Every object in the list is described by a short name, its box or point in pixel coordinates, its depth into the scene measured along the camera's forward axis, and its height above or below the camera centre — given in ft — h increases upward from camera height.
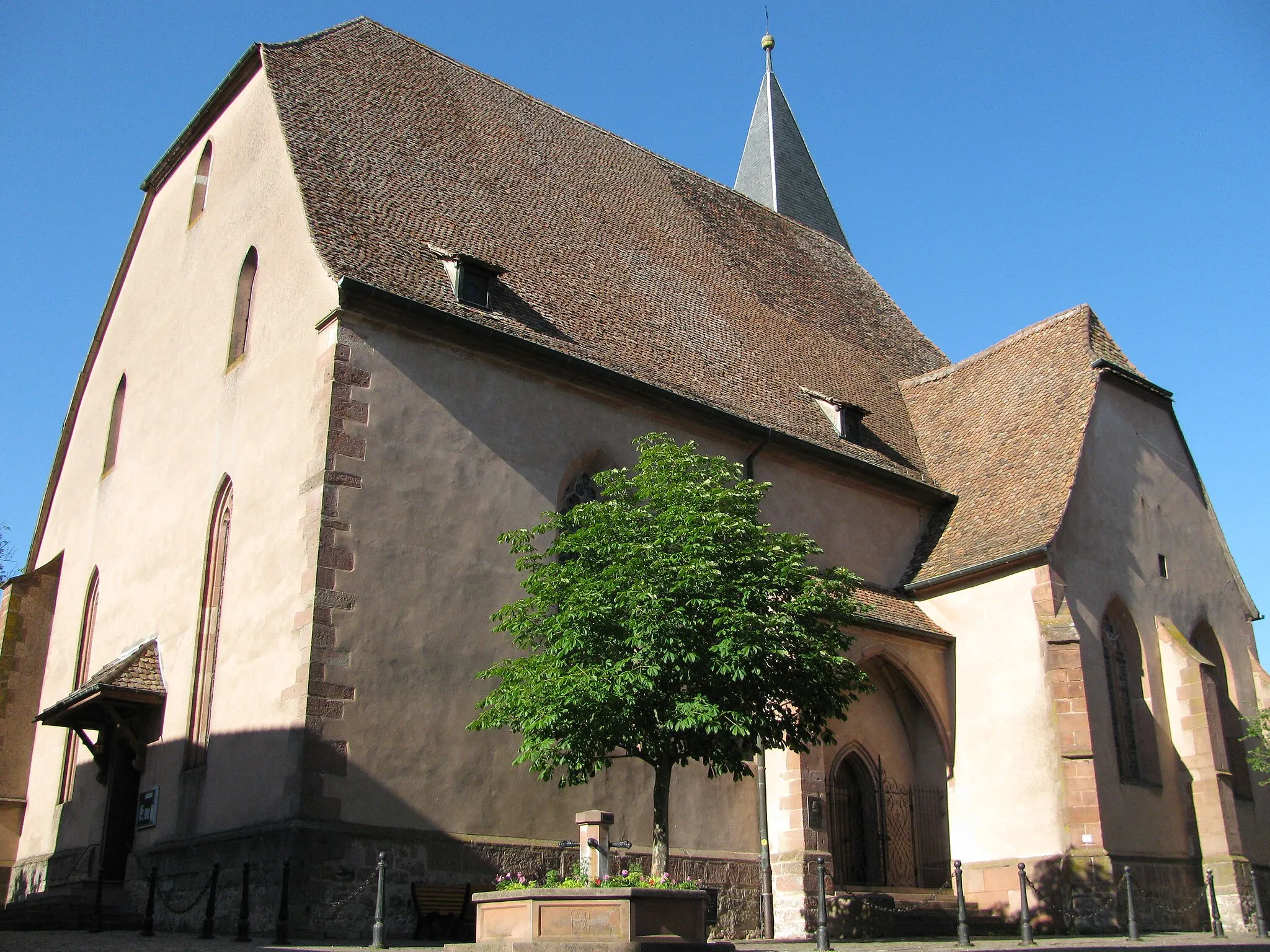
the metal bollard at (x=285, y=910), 38.68 -0.34
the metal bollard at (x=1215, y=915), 57.26 -0.65
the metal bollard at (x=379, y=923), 37.83 -0.68
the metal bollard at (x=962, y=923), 46.16 -0.83
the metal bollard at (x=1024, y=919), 47.26 -0.68
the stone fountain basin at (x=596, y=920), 33.53 -0.54
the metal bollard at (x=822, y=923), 42.24 -0.76
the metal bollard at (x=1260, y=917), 57.12 -0.74
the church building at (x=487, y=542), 46.09 +15.65
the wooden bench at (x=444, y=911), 42.75 -0.39
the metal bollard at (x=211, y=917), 41.14 -0.58
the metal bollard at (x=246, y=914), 39.40 -0.44
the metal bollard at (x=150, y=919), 42.60 -0.64
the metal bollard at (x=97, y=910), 43.96 -0.38
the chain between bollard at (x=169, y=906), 43.09 -0.08
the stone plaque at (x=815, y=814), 53.01 +3.45
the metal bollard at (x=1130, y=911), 50.55 -0.43
